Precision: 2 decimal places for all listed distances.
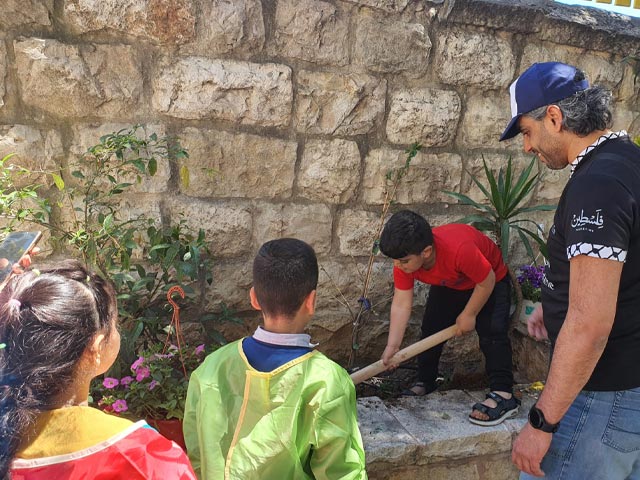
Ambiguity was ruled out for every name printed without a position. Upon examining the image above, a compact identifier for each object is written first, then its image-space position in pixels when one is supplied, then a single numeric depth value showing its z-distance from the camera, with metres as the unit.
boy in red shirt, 2.69
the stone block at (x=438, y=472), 2.49
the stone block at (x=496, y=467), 2.66
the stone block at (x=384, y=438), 2.41
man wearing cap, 1.51
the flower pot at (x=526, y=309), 3.24
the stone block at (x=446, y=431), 2.52
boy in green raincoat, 1.61
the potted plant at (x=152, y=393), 2.32
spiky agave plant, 3.13
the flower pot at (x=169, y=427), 2.36
